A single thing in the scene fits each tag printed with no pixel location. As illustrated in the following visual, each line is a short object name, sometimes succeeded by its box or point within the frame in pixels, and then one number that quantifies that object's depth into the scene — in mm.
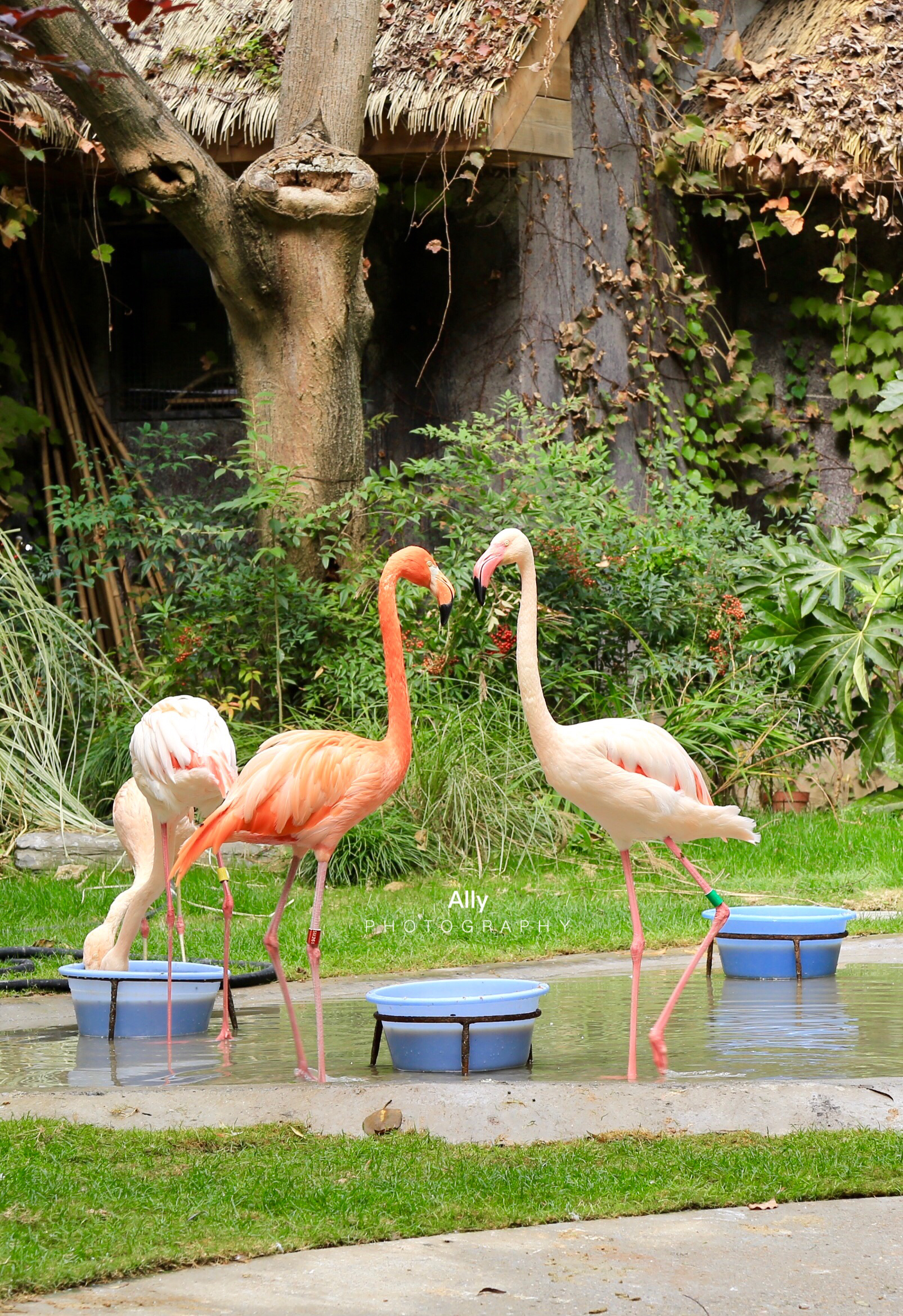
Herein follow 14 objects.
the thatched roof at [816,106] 23594
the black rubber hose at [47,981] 12203
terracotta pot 21266
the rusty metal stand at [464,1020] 8797
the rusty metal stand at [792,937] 11758
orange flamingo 9727
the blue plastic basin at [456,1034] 8898
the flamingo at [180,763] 10875
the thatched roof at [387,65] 20156
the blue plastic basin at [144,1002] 10445
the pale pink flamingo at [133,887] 11375
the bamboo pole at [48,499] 20859
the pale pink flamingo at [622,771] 9781
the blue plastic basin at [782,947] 11797
